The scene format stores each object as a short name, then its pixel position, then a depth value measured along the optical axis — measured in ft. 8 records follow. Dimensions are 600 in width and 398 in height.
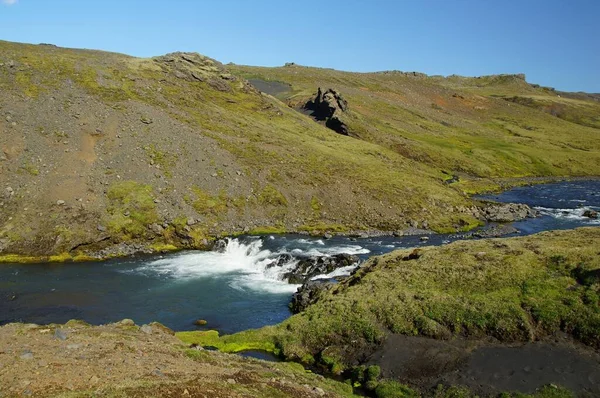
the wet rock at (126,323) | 104.85
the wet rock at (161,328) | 106.01
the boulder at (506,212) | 248.11
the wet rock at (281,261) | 169.90
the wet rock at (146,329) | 100.62
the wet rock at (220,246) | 191.72
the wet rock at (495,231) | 215.72
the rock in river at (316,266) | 159.53
